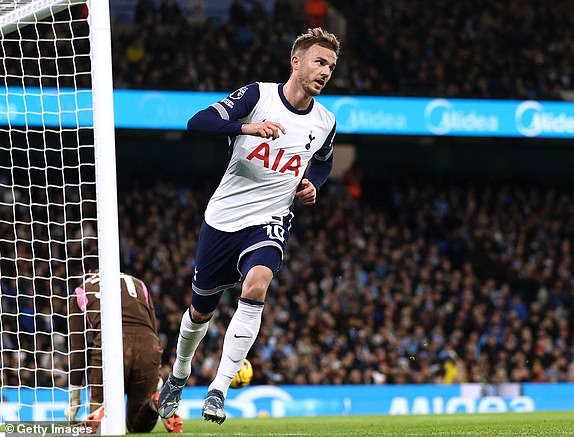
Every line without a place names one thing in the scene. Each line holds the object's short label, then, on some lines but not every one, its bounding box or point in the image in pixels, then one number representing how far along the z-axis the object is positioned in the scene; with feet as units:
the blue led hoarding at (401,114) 126.52
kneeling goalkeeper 52.75
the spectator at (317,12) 148.25
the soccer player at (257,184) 44.09
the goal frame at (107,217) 43.01
